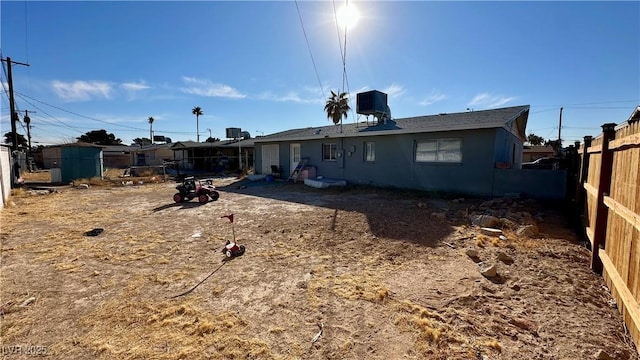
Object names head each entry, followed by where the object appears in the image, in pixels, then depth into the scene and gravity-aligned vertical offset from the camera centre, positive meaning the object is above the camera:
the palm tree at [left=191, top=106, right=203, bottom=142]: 49.66 +8.49
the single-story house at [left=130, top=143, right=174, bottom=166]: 30.64 +0.54
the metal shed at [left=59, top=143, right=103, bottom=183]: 15.29 -0.12
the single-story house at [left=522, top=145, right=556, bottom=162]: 28.06 +1.07
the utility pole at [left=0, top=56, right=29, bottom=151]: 16.01 +3.50
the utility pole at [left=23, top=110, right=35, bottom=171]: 34.80 +4.83
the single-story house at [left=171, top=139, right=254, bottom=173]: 22.03 +0.52
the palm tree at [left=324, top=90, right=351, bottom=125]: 27.16 +5.43
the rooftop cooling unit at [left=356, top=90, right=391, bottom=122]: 12.51 +2.61
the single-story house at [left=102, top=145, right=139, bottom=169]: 33.06 +0.03
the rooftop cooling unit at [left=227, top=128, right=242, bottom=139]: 23.69 +2.31
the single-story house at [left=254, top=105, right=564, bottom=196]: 8.63 +0.40
